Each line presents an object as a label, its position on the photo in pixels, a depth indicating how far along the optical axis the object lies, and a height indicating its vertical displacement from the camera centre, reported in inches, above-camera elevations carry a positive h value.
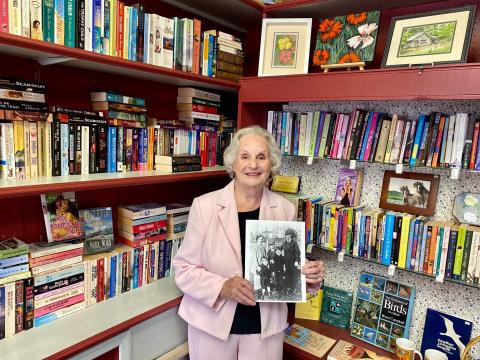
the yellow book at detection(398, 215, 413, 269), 70.0 -19.0
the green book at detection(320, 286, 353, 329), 86.7 -40.7
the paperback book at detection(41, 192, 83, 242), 62.7 -17.0
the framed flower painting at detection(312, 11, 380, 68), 70.8 +20.7
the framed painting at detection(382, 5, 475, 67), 61.4 +19.3
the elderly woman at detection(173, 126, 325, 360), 62.2 -24.2
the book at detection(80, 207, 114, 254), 69.2 -20.6
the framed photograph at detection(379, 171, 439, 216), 74.4 -10.2
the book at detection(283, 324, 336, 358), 77.4 -45.0
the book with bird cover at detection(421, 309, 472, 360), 71.3 -37.7
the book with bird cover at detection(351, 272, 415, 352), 77.8 -37.1
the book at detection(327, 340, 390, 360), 73.8 -44.3
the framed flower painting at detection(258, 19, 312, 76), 79.2 +20.0
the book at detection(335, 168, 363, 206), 83.4 -10.7
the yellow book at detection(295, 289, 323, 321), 89.7 -42.3
